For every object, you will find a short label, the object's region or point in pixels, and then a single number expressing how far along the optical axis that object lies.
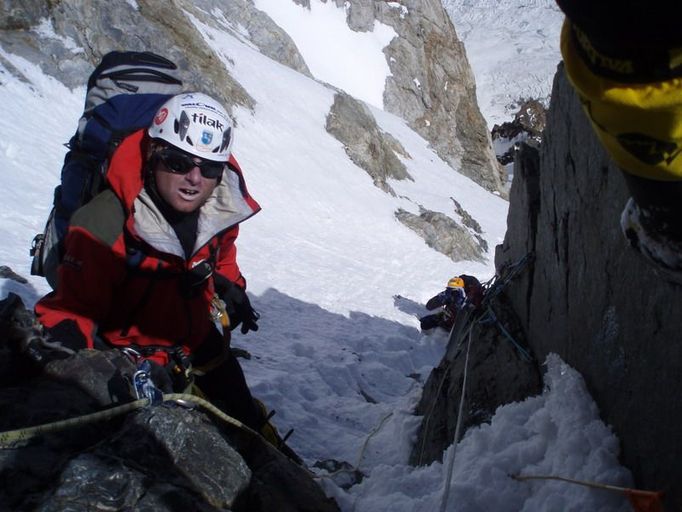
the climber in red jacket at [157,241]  2.73
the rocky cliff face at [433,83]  35.81
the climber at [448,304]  8.30
